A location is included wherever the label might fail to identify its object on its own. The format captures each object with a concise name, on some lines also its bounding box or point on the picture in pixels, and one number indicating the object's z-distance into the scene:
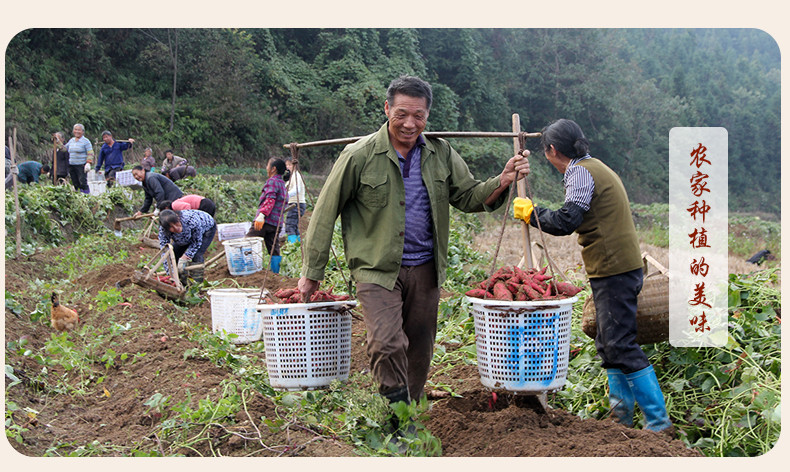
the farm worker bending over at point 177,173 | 14.73
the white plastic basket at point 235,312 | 6.49
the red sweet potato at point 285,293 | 4.49
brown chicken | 6.68
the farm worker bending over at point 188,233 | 7.78
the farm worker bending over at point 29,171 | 15.35
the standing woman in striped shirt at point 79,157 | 14.76
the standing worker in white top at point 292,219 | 9.81
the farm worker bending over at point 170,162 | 16.27
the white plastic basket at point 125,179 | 14.65
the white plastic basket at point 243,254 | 9.10
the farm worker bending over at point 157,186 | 10.02
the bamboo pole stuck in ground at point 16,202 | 9.28
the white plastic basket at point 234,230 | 10.84
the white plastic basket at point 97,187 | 14.69
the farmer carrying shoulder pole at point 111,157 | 15.80
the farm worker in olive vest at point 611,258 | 4.00
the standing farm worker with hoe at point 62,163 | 15.41
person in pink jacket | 8.88
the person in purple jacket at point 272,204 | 8.67
